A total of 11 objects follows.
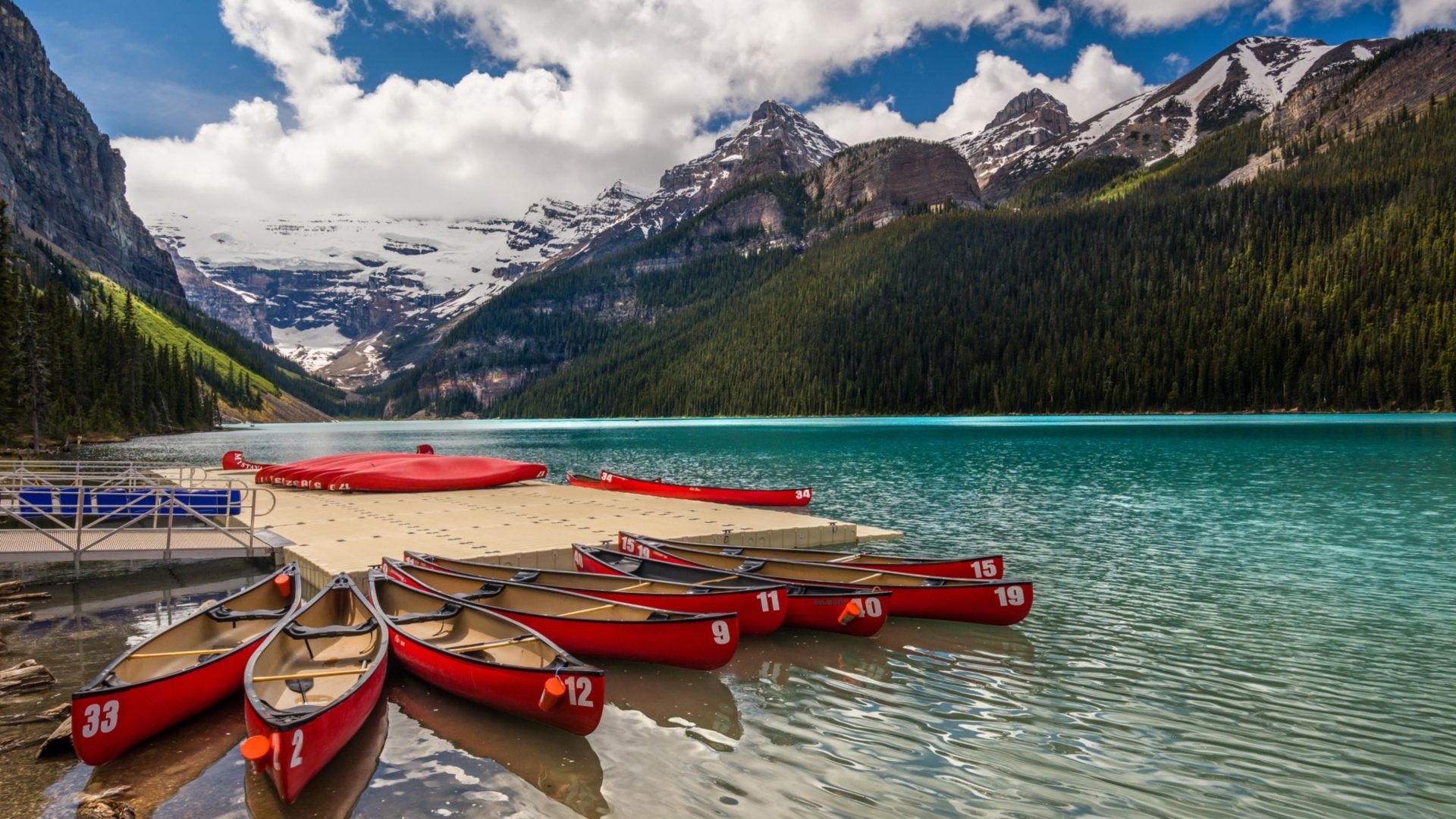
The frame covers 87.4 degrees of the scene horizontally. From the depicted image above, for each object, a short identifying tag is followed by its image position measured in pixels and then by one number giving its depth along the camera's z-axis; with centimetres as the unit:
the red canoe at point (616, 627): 1195
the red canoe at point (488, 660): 950
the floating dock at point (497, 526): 1972
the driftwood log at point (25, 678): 1136
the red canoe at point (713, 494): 3459
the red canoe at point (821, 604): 1407
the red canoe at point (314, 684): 784
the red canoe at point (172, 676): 867
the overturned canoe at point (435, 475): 3556
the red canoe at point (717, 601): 1409
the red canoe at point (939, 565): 1706
